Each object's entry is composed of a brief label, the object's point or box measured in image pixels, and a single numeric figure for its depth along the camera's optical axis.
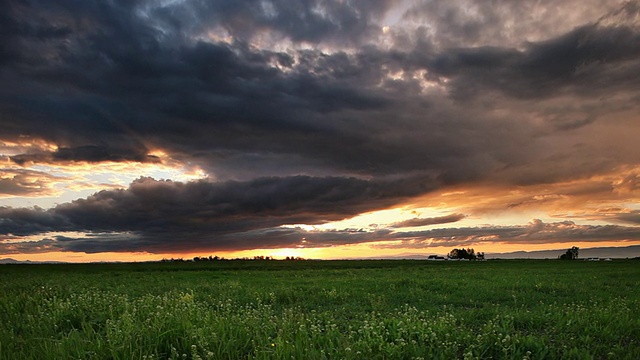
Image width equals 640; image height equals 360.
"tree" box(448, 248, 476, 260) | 168.99
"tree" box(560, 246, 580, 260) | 172.12
